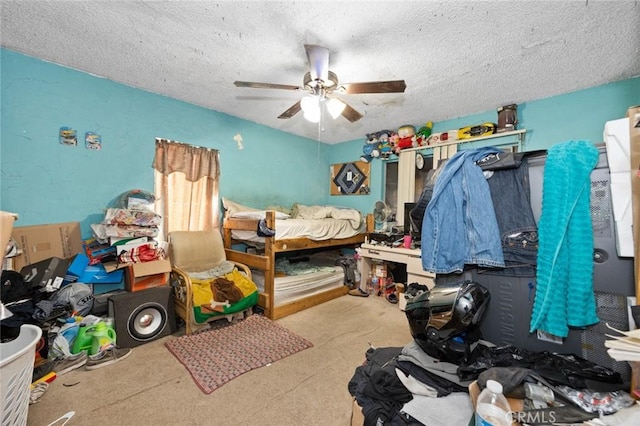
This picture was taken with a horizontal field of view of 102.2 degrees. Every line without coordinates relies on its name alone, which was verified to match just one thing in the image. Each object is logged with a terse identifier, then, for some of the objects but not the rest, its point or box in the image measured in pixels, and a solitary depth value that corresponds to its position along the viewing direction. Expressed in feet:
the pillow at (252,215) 9.77
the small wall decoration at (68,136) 7.72
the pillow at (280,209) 12.95
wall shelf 9.76
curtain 9.70
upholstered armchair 7.93
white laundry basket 2.25
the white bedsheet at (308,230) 9.80
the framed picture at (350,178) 14.65
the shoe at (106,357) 6.40
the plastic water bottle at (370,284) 12.28
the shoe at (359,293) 12.02
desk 9.73
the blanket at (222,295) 7.92
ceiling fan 6.04
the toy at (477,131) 10.17
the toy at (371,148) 13.70
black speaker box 7.14
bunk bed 9.36
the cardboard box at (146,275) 7.79
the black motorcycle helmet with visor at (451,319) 3.11
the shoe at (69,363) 6.14
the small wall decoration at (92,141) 8.12
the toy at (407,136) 12.36
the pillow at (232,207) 11.11
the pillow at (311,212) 12.28
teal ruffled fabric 2.76
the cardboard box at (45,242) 6.99
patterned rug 6.22
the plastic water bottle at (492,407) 2.06
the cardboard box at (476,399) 2.29
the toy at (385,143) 13.17
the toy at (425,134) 11.89
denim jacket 3.44
